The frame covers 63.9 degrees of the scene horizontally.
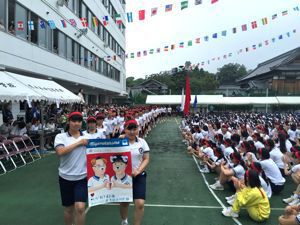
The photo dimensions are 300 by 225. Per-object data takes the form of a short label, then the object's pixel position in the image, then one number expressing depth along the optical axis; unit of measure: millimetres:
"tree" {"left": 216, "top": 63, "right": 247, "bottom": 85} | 77489
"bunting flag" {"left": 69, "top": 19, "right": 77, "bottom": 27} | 16803
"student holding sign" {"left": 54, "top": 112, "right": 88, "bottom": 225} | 3052
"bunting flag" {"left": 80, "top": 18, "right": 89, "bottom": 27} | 18850
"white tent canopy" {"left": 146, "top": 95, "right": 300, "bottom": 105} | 27235
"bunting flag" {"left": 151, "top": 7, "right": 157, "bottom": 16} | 12038
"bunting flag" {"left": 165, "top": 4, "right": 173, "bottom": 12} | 11752
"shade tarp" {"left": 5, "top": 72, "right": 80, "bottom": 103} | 9018
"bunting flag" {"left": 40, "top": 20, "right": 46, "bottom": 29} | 13090
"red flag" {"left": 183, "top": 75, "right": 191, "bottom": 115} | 11701
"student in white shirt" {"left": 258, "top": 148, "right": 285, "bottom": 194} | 5233
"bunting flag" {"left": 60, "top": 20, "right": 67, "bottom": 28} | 15370
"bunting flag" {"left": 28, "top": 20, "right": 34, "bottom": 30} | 11948
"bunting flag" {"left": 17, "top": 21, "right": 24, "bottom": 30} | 11365
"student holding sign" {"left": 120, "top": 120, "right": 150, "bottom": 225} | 3247
